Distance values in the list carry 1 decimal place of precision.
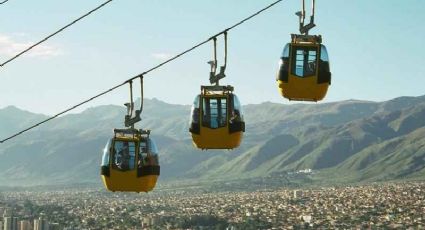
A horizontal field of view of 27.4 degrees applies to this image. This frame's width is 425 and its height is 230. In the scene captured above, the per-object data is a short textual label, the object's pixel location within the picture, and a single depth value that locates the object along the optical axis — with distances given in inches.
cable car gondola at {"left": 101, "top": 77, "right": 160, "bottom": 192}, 1199.6
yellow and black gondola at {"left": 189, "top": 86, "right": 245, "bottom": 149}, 1187.9
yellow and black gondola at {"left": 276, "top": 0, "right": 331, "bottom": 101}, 1162.6
